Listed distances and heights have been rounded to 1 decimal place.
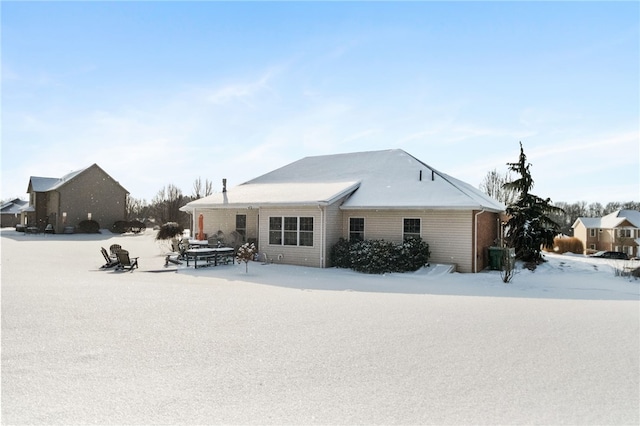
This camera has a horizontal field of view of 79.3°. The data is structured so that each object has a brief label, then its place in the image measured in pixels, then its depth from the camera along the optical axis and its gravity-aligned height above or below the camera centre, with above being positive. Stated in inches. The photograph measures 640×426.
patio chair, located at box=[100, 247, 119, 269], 609.0 -63.4
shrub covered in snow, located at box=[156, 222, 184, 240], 1053.8 -21.2
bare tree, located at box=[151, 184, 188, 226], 1665.8 +77.7
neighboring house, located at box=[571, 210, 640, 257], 2308.1 -46.2
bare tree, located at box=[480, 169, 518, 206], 1737.9 +187.4
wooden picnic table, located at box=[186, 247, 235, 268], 621.9 -51.7
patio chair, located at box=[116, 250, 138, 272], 591.2 -56.4
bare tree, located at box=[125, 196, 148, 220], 2383.0 +101.2
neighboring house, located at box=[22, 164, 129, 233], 1583.4 +100.2
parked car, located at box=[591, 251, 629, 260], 1983.4 -158.3
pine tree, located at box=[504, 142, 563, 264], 760.3 +6.3
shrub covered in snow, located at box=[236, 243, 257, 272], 626.5 -50.0
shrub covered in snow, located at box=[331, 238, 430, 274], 595.5 -50.1
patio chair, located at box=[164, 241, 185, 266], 677.8 -62.3
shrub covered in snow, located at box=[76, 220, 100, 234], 1594.5 -16.3
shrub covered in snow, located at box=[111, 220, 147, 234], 1658.3 -12.2
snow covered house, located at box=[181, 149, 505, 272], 616.7 +17.7
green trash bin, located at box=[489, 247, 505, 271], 662.5 -56.8
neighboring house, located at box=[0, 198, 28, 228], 2472.9 +44.2
